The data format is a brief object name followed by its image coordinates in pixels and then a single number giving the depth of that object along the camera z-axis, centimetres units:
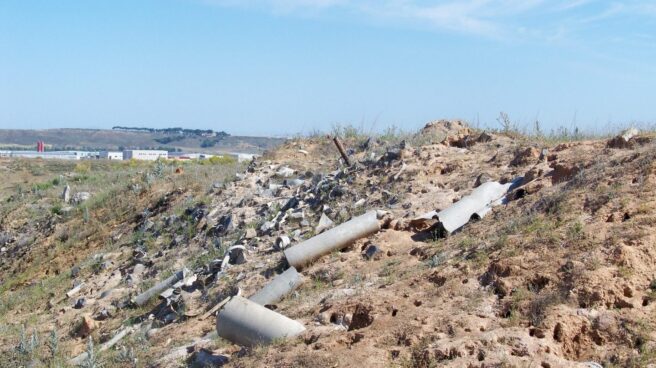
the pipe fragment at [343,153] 1231
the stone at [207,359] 687
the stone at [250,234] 1048
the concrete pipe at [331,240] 889
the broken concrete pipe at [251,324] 650
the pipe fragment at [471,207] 846
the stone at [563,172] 867
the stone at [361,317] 624
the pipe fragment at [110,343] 859
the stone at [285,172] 1359
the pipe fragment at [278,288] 820
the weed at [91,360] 796
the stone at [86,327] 984
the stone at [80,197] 1767
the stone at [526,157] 1003
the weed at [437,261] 714
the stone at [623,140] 913
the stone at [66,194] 1802
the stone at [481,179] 989
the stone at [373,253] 847
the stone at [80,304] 1101
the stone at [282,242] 980
